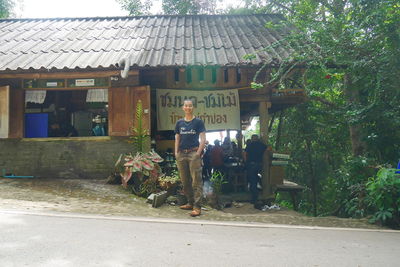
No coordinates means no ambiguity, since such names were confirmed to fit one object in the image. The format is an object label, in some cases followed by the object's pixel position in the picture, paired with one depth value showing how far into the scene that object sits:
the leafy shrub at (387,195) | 5.01
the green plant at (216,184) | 7.57
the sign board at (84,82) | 8.12
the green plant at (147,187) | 6.68
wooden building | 7.78
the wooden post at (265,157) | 8.52
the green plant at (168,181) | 6.79
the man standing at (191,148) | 5.51
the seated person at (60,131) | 9.39
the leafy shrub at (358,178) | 6.20
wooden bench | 10.40
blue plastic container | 8.54
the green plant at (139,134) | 7.51
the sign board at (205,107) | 8.71
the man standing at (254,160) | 8.23
